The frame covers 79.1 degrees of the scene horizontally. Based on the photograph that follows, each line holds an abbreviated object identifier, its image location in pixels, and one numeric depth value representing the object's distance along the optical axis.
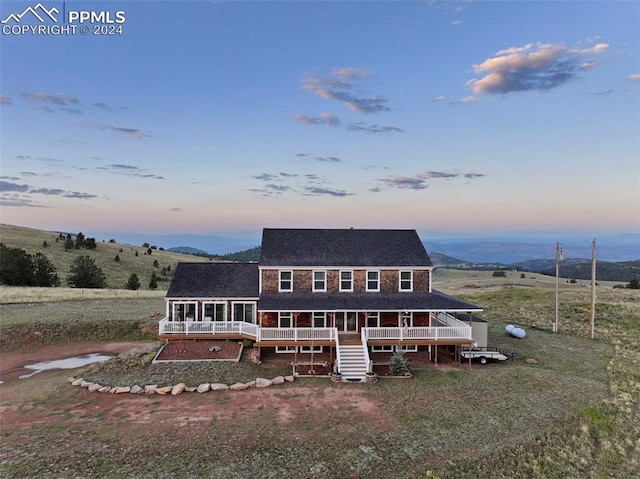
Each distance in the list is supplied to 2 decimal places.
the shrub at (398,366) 20.75
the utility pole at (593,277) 30.58
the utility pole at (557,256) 32.78
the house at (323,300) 22.66
